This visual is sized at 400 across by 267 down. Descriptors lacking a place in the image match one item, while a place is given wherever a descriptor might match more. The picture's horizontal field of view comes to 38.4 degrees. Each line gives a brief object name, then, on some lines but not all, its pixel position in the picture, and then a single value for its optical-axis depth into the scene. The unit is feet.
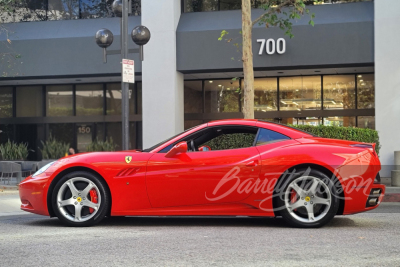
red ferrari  22.89
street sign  42.37
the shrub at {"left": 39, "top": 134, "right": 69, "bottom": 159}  71.56
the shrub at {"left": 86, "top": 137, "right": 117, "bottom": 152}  71.69
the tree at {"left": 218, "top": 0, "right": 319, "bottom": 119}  48.06
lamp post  43.04
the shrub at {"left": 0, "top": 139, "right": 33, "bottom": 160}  71.41
